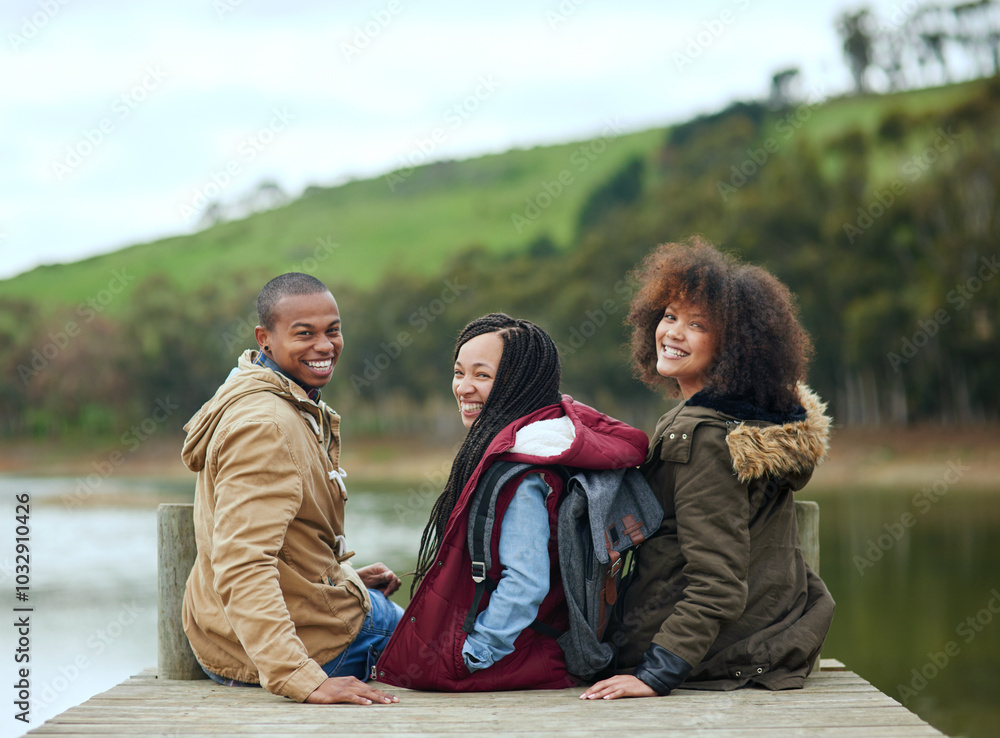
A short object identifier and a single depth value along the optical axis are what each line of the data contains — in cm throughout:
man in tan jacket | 365
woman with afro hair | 383
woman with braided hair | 375
